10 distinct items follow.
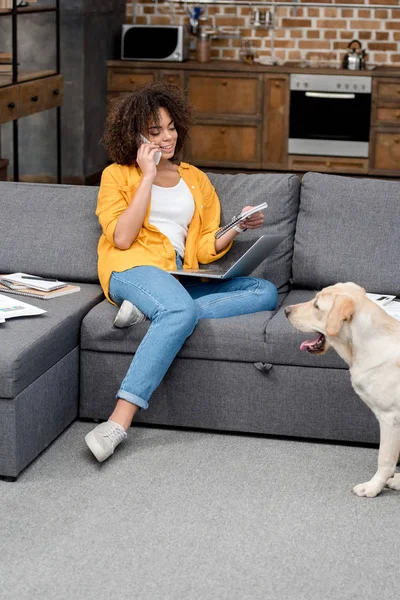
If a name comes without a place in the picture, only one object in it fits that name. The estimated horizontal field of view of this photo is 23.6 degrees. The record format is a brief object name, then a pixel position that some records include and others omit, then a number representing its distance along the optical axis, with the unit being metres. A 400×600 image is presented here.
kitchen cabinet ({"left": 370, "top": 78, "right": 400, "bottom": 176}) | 6.73
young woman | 2.90
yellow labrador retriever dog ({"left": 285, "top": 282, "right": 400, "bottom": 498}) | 2.54
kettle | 6.81
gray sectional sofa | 2.86
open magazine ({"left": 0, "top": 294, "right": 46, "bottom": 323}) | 2.93
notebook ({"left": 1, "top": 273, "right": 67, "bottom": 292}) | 3.25
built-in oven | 6.78
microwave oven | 6.98
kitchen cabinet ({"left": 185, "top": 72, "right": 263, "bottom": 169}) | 6.99
